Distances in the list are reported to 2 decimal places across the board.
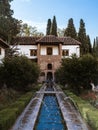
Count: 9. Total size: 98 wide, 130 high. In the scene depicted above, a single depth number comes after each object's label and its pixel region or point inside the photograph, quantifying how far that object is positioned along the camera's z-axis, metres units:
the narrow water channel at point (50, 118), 5.25
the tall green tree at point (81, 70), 11.57
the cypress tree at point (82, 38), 26.02
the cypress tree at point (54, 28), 26.53
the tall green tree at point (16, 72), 11.79
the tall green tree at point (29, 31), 29.24
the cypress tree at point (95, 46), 30.24
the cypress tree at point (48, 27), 28.29
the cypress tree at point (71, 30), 26.11
